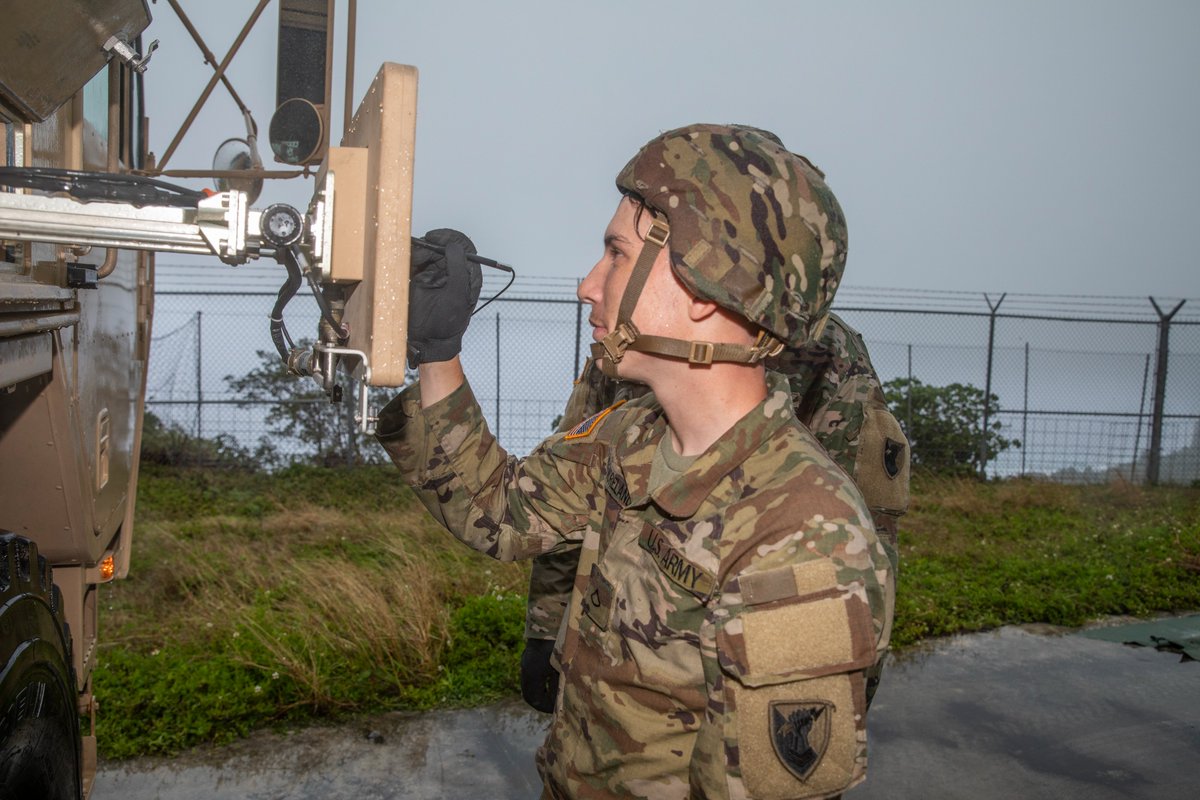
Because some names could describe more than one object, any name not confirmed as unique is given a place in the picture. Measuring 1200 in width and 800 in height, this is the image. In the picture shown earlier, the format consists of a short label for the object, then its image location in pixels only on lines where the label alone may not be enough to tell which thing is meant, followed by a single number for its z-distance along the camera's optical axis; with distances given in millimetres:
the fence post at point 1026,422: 12117
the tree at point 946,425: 11719
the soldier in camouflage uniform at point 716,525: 1457
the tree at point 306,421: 10539
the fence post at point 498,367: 10828
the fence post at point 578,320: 10734
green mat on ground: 5656
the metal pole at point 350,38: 2265
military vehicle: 1442
